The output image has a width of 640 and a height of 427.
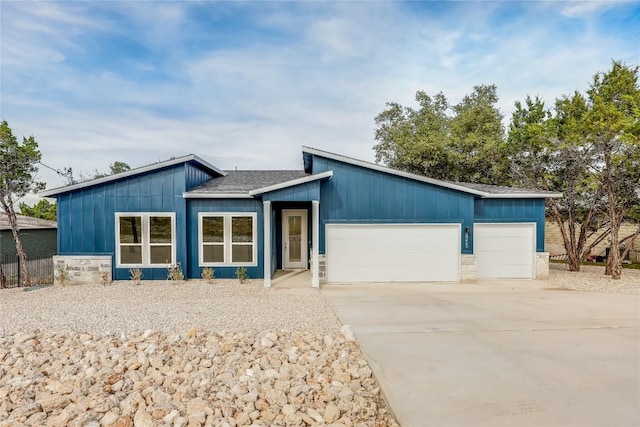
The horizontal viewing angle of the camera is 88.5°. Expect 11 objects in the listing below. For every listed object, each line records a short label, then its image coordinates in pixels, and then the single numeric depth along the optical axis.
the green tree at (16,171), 9.32
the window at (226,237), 9.91
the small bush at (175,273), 9.54
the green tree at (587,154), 10.03
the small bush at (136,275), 9.34
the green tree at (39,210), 21.44
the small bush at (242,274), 9.48
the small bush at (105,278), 9.43
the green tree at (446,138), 18.38
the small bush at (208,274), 9.46
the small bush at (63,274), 9.33
